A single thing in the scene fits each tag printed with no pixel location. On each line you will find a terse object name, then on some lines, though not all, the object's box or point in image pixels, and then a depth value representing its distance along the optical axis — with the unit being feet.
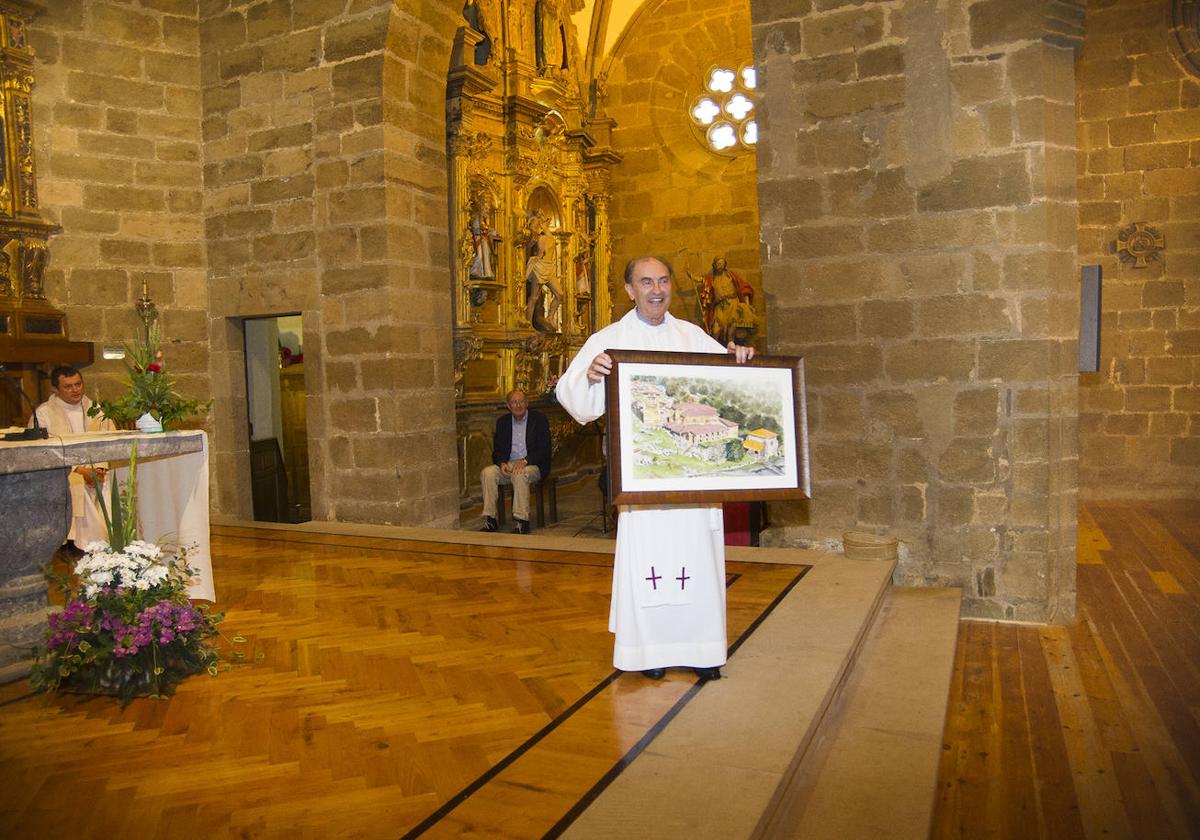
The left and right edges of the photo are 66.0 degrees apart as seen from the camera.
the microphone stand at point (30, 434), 14.57
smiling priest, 12.49
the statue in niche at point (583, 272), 39.75
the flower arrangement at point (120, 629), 12.69
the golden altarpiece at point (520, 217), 31.17
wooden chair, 28.53
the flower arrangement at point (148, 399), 16.38
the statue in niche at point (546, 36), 35.68
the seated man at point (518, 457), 27.45
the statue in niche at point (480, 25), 32.02
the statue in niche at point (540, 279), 35.60
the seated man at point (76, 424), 21.26
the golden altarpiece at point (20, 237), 24.38
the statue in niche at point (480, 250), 32.04
